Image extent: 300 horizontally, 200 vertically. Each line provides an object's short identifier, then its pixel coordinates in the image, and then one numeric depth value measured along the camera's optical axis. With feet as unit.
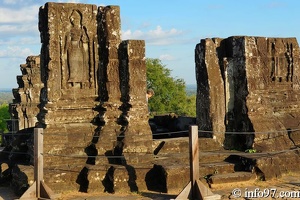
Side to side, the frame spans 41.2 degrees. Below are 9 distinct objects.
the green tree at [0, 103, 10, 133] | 108.27
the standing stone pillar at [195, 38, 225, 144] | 35.70
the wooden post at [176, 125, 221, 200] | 23.97
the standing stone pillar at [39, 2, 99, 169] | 30.76
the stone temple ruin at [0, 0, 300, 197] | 28.63
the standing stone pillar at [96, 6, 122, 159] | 32.65
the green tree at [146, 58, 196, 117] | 124.16
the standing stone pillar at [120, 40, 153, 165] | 31.78
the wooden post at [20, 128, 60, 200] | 24.86
